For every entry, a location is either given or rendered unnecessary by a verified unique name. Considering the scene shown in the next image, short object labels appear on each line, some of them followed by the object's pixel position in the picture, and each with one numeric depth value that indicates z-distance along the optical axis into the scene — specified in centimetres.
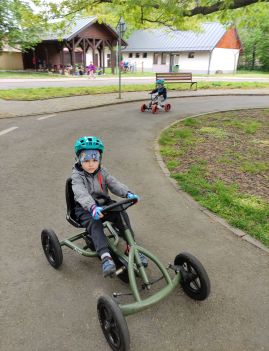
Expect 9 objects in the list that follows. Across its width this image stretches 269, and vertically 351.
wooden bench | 1973
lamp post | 1365
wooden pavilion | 3341
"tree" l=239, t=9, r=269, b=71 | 4803
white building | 4419
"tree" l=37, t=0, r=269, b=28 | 938
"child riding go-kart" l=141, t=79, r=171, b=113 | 1230
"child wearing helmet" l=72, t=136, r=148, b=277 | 315
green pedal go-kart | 255
